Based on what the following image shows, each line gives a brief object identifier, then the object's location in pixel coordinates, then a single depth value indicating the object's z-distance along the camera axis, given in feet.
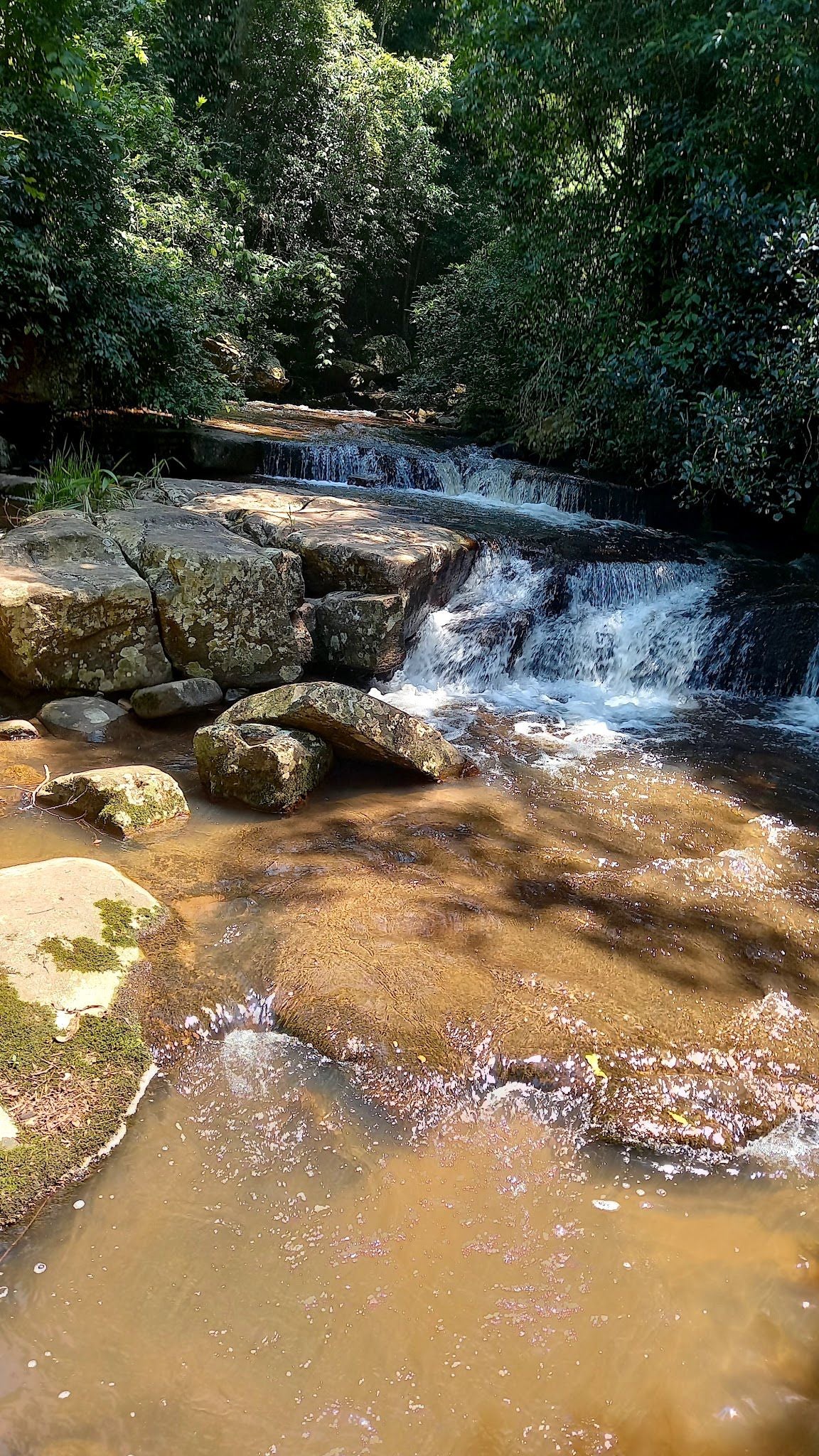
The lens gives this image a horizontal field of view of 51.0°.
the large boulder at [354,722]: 15.87
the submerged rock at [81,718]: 16.98
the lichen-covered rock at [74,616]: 17.34
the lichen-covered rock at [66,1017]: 7.62
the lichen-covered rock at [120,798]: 13.34
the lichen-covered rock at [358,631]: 20.49
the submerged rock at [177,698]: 18.04
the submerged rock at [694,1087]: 8.57
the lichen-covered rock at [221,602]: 18.97
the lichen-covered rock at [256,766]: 14.69
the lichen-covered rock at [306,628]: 20.17
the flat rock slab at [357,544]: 21.13
